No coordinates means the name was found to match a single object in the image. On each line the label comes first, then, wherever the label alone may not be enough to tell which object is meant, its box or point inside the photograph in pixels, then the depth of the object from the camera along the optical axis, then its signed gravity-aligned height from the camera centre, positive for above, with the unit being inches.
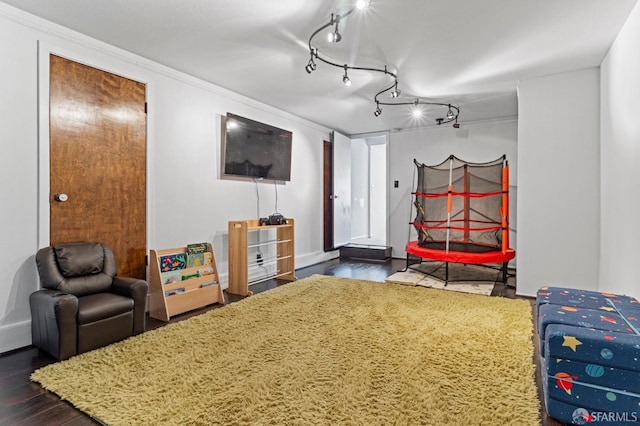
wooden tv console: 157.8 -19.8
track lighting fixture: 100.3 +59.6
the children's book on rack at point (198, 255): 142.7 -18.9
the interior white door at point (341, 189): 254.5 +17.4
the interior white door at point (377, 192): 339.3 +19.6
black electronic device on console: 179.8 -4.6
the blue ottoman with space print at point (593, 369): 60.7 -29.6
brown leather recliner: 91.5 -26.6
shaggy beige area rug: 67.7 -40.0
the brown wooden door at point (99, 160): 110.3 +18.3
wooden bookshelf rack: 128.1 -31.1
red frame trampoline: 182.9 +0.9
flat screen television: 169.3 +33.6
